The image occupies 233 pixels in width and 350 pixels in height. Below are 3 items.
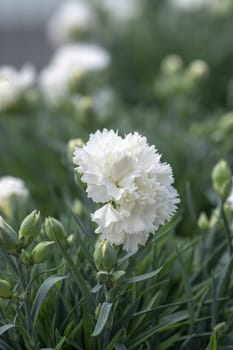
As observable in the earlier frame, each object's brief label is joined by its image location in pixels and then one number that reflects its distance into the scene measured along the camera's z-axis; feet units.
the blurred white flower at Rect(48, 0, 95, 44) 9.73
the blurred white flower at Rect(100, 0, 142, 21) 10.91
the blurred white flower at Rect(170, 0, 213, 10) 10.56
